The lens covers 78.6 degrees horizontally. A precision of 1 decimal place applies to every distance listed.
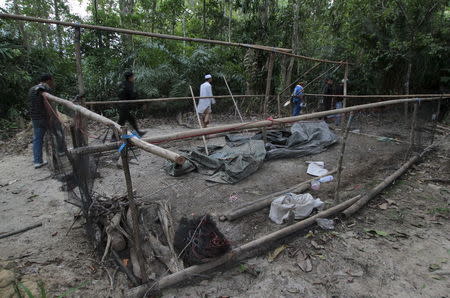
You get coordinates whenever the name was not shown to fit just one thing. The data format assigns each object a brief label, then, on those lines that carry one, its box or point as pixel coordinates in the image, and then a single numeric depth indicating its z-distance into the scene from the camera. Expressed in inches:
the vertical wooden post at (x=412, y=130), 184.5
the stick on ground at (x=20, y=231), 111.2
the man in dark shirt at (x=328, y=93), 364.8
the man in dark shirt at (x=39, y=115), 174.1
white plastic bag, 125.7
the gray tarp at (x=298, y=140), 220.8
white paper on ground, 188.7
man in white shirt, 284.0
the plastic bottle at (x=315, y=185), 159.6
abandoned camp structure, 94.0
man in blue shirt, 327.0
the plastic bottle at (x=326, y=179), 171.2
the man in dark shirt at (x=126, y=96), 220.1
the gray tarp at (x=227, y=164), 174.1
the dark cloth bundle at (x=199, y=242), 92.9
